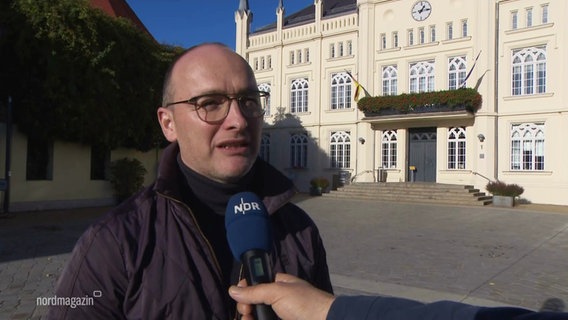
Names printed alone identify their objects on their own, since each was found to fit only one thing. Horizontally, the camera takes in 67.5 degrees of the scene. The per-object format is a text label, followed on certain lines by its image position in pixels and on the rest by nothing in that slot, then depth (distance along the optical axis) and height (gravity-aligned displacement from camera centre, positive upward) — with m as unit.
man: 1.45 -0.22
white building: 20.75 +4.68
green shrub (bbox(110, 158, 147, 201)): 17.53 -0.52
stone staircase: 19.98 -1.22
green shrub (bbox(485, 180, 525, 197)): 19.19 -0.90
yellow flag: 24.91 +4.51
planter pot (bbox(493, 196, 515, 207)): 19.08 -1.42
